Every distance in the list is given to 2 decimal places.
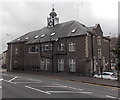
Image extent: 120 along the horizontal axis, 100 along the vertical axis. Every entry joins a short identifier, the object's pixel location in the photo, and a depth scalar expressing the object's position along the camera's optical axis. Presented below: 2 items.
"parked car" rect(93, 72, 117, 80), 28.55
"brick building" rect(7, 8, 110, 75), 34.72
